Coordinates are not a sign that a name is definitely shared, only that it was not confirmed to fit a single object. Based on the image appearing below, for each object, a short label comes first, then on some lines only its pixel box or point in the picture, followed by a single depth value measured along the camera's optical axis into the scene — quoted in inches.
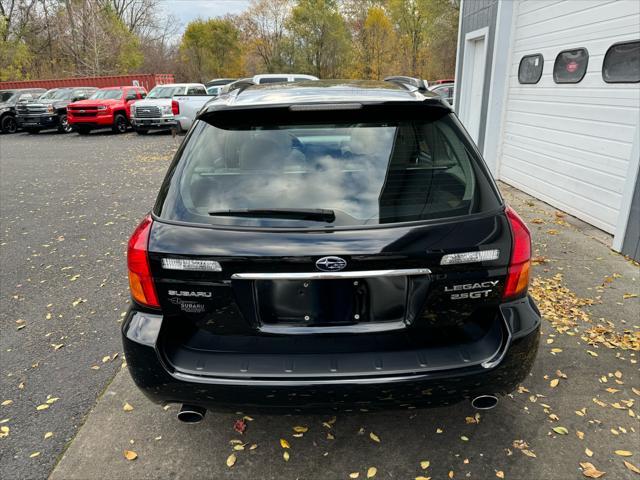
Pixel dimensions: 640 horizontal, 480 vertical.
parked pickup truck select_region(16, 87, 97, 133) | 768.3
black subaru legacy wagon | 75.6
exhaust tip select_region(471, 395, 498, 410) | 83.0
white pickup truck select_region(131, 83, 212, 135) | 716.7
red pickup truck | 738.2
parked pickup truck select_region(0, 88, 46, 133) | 816.9
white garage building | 207.2
